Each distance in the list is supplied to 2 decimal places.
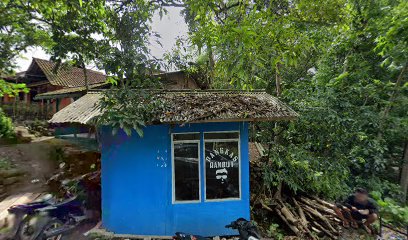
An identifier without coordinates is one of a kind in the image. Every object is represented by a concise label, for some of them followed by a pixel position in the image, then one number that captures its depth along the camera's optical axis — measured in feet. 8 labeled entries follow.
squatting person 23.07
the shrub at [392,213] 22.66
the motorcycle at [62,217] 17.85
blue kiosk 19.71
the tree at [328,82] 17.29
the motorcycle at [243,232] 16.15
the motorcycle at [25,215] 18.02
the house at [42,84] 63.57
